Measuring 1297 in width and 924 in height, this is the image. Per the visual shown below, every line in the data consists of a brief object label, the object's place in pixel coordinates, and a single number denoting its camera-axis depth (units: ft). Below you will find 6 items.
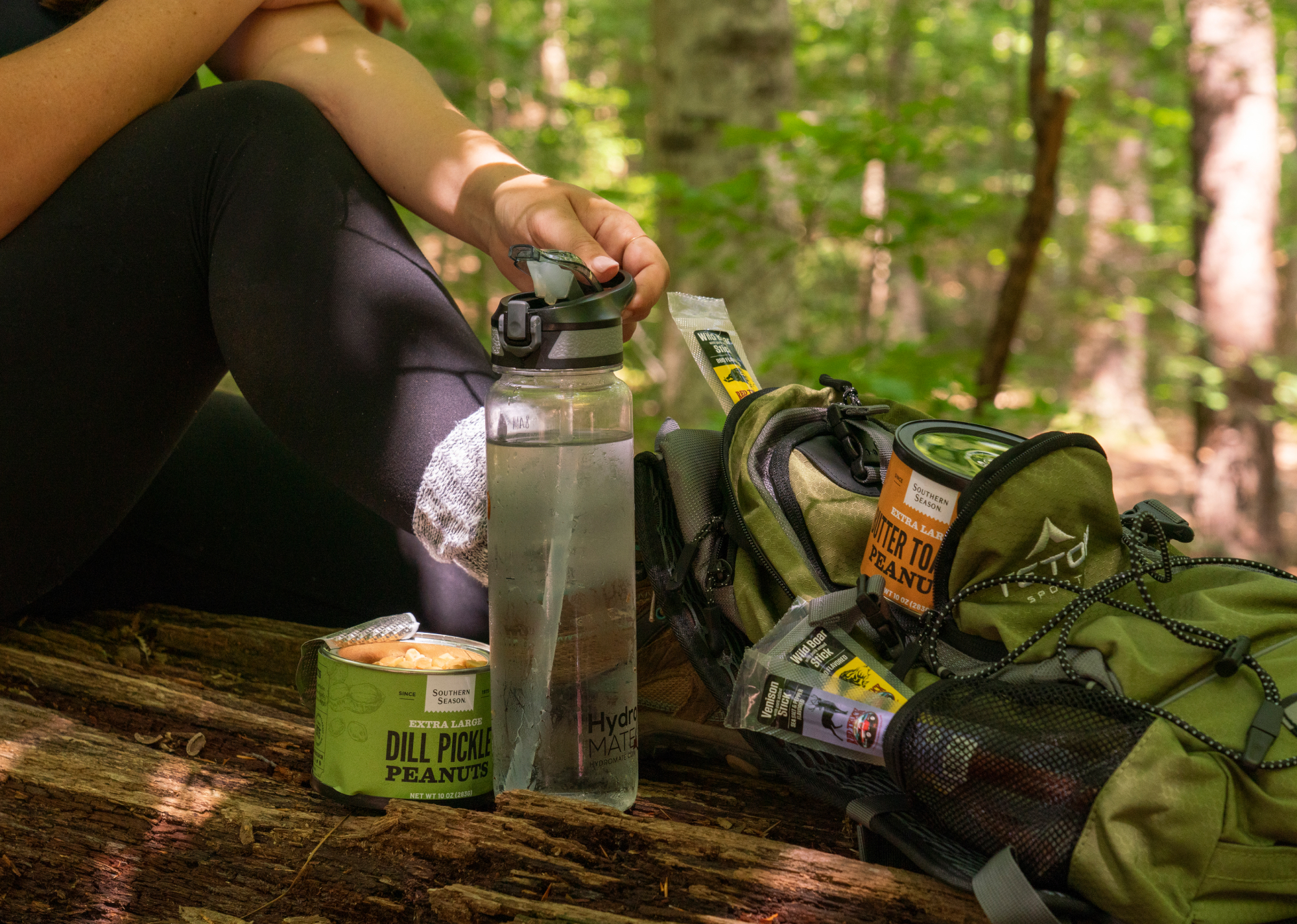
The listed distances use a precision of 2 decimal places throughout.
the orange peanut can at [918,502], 3.13
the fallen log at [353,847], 2.84
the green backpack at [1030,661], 2.50
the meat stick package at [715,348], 4.04
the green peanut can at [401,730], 3.16
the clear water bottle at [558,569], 3.17
